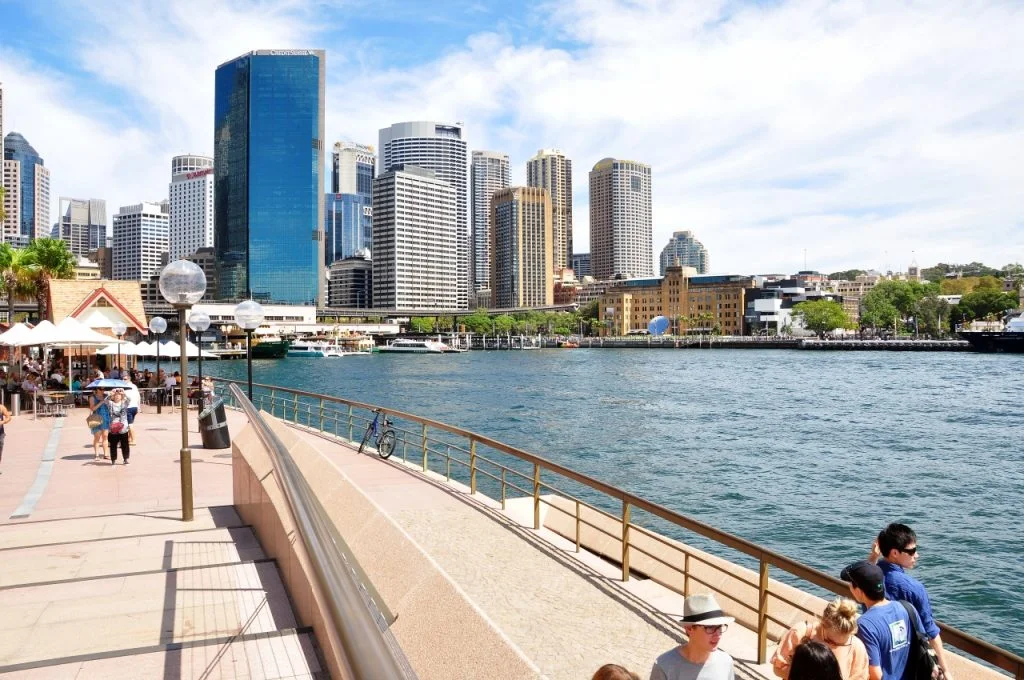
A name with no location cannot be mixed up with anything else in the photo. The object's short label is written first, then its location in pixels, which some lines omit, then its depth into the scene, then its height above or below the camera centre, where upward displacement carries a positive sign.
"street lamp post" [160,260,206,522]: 10.19 +0.64
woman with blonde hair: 4.68 -1.96
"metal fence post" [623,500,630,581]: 8.52 -2.47
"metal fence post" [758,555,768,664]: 6.79 -2.58
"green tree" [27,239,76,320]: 47.88 +4.67
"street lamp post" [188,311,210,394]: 22.48 +0.33
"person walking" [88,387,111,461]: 14.38 -1.74
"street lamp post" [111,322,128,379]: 32.03 +0.12
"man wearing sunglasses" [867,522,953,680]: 5.29 -1.75
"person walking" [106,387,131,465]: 13.94 -1.70
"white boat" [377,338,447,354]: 181.25 -3.72
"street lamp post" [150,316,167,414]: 28.28 +0.22
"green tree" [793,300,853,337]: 196.50 +2.61
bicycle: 17.44 -2.45
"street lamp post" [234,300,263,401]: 19.52 +0.42
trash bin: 16.17 -2.06
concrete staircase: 5.07 -2.29
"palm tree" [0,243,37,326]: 46.56 +3.88
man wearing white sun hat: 4.25 -1.84
